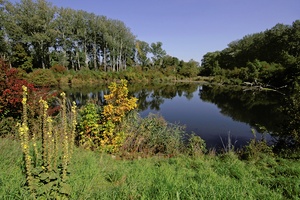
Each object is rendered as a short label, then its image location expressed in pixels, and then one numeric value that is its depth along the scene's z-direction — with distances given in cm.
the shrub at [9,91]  680
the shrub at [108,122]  705
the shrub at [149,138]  768
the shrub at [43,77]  2948
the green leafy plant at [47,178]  246
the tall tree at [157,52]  7106
